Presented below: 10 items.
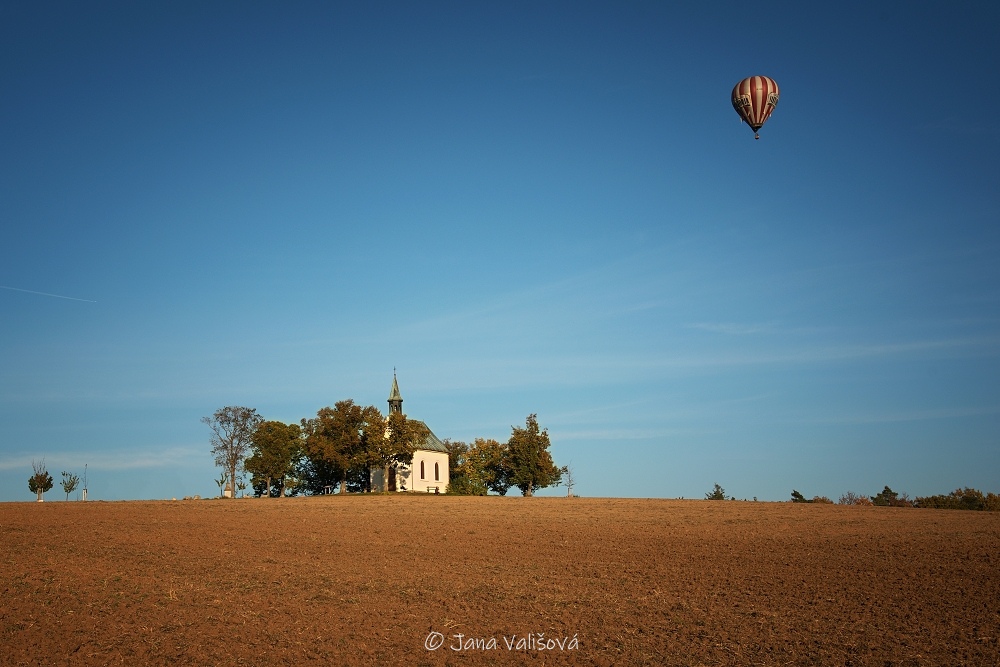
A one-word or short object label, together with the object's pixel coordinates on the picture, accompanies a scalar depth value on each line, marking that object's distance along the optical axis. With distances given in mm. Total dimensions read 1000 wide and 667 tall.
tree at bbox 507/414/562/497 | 93812
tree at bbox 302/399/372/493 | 85375
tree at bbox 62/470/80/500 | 78625
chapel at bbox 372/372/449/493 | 95938
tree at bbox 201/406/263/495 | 88938
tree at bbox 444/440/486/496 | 89688
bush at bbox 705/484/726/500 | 76812
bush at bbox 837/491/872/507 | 68512
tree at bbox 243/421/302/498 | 86375
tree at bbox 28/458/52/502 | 72250
